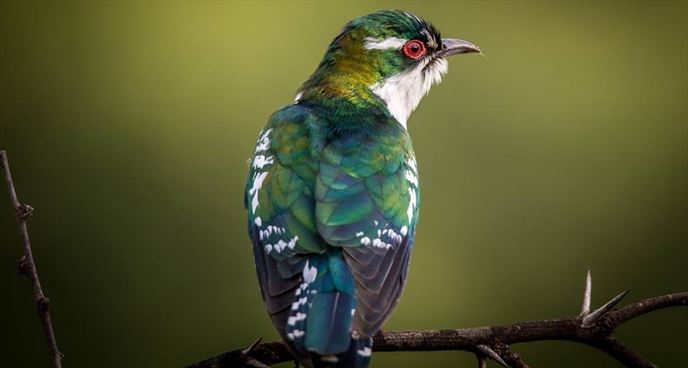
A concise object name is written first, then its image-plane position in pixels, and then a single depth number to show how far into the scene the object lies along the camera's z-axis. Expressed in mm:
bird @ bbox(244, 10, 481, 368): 7602
